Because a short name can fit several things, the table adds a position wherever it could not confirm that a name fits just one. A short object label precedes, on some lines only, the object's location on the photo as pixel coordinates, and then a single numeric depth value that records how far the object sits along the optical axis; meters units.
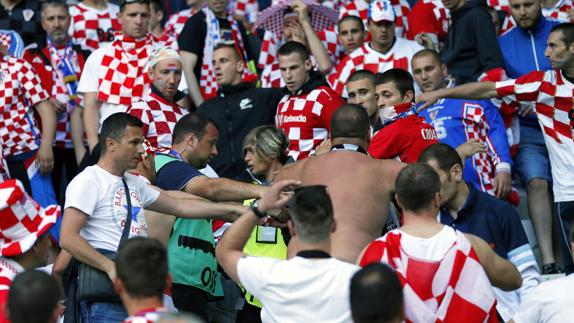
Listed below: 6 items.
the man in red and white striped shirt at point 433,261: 12.02
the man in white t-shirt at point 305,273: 11.20
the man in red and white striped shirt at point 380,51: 22.48
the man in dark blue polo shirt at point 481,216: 14.66
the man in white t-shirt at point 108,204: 13.88
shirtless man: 13.88
